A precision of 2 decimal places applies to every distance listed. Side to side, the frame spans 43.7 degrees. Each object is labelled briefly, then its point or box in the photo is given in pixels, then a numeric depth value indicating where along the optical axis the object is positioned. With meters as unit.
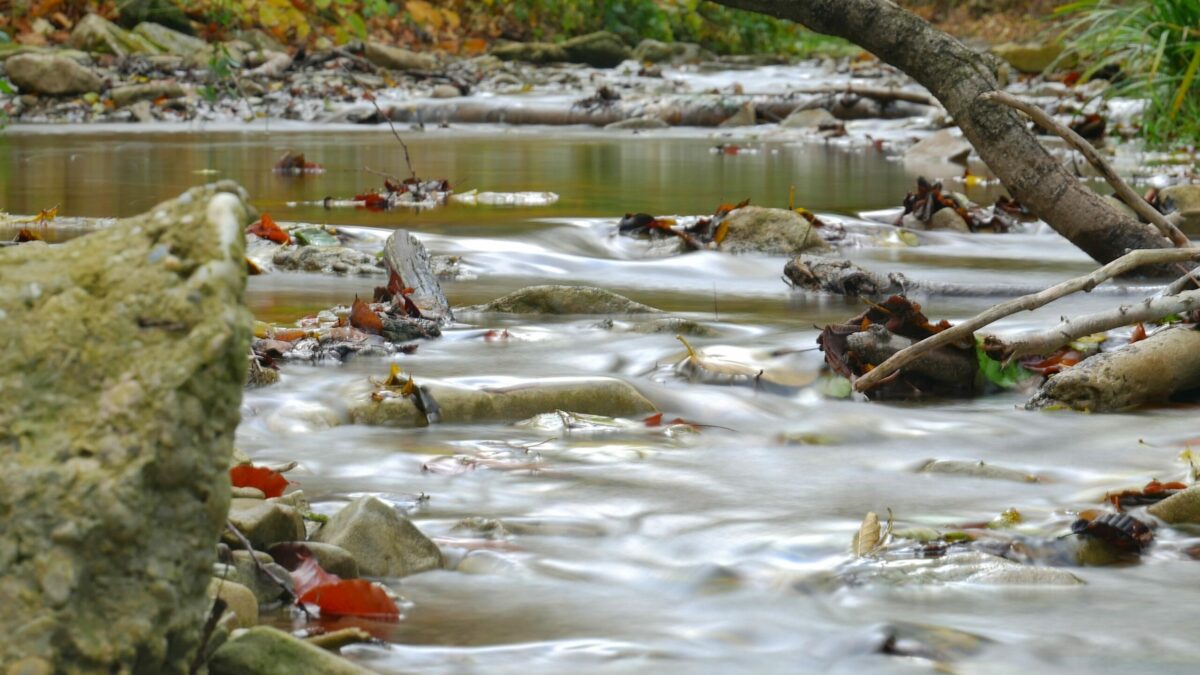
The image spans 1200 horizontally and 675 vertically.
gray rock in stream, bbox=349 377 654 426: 3.75
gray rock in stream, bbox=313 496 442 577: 2.50
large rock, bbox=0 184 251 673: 1.47
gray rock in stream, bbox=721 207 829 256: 7.02
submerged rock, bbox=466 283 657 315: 5.33
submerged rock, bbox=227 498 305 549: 2.37
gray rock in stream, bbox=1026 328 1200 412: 3.86
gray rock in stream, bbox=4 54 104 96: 17.53
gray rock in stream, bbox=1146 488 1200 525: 2.84
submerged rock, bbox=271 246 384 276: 6.39
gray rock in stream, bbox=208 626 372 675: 1.77
